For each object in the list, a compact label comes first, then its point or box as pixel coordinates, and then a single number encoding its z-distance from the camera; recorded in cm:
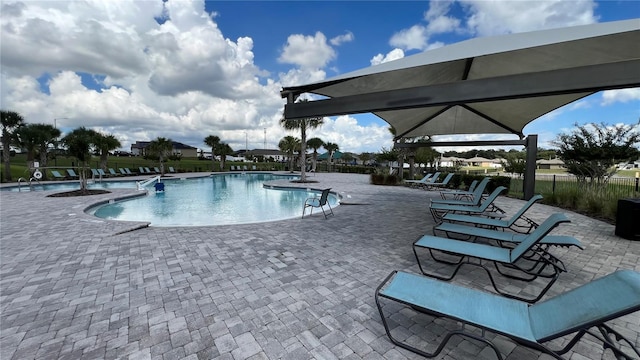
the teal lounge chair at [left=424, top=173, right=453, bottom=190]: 1197
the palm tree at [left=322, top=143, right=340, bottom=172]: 4451
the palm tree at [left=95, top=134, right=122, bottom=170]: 2208
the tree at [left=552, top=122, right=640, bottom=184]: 907
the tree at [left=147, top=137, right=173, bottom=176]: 2528
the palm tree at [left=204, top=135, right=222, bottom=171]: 3266
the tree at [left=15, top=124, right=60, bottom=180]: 1780
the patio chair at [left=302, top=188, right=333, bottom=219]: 727
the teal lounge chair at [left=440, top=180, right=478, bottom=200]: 950
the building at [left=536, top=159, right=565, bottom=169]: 5872
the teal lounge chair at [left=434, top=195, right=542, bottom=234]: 454
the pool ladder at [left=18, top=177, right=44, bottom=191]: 1621
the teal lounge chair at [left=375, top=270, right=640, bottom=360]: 157
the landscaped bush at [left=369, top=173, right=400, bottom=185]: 1653
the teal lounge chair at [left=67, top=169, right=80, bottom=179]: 1893
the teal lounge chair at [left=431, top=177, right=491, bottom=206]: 709
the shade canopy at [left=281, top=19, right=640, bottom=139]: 234
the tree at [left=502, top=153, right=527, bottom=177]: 1587
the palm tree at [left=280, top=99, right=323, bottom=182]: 1892
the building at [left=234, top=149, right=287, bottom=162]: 8750
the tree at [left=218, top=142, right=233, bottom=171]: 3294
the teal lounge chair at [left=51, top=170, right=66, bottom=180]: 1821
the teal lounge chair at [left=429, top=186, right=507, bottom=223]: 618
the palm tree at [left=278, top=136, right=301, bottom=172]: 2919
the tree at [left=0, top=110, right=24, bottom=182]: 1684
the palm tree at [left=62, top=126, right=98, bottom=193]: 1186
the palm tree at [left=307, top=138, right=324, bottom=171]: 3616
